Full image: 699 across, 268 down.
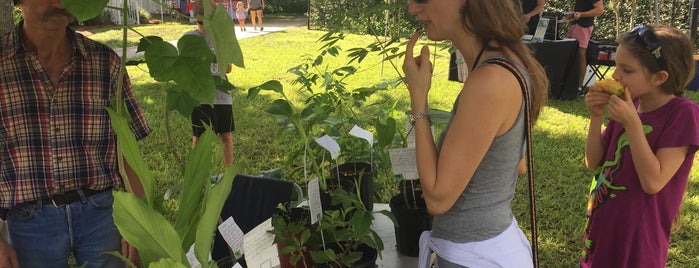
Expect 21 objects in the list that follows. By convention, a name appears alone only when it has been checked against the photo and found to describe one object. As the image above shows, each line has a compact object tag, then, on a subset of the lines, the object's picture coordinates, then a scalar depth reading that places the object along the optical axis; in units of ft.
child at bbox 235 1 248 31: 40.49
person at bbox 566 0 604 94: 18.21
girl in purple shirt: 4.92
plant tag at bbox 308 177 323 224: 4.39
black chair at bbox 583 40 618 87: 18.04
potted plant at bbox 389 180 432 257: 5.64
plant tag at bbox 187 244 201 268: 3.21
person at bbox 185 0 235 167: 10.67
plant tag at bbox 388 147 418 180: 5.08
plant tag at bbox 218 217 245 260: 3.63
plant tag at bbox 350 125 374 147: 5.65
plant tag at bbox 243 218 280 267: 3.70
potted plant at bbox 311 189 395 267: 4.52
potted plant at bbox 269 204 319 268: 4.33
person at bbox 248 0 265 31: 41.57
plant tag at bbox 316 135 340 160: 5.24
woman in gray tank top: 3.61
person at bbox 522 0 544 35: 17.80
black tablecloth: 17.84
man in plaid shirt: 4.62
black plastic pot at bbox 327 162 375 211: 6.06
